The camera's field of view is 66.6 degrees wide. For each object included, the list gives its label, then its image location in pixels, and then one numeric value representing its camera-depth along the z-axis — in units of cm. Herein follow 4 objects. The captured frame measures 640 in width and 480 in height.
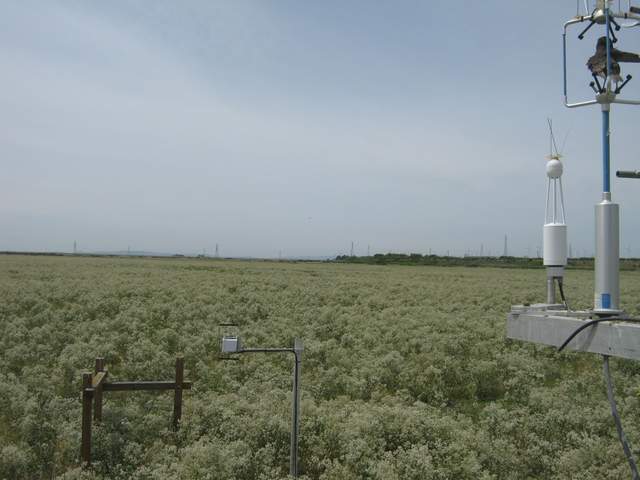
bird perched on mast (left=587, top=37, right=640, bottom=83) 331
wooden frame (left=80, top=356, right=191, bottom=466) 687
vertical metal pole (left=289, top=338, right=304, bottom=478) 621
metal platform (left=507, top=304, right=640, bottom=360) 272
